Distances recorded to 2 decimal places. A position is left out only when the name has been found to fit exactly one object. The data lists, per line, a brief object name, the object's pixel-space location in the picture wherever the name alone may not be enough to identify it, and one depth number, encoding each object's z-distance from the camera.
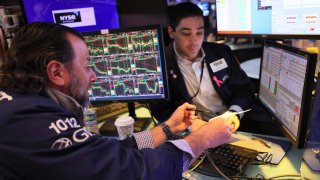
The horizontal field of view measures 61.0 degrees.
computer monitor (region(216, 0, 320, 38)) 1.07
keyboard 0.99
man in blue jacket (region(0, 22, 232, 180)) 0.66
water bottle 1.41
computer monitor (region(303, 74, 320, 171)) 0.87
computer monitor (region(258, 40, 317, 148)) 0.86
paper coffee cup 1.28
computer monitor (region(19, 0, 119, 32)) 1.82
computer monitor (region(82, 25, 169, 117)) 1.31
